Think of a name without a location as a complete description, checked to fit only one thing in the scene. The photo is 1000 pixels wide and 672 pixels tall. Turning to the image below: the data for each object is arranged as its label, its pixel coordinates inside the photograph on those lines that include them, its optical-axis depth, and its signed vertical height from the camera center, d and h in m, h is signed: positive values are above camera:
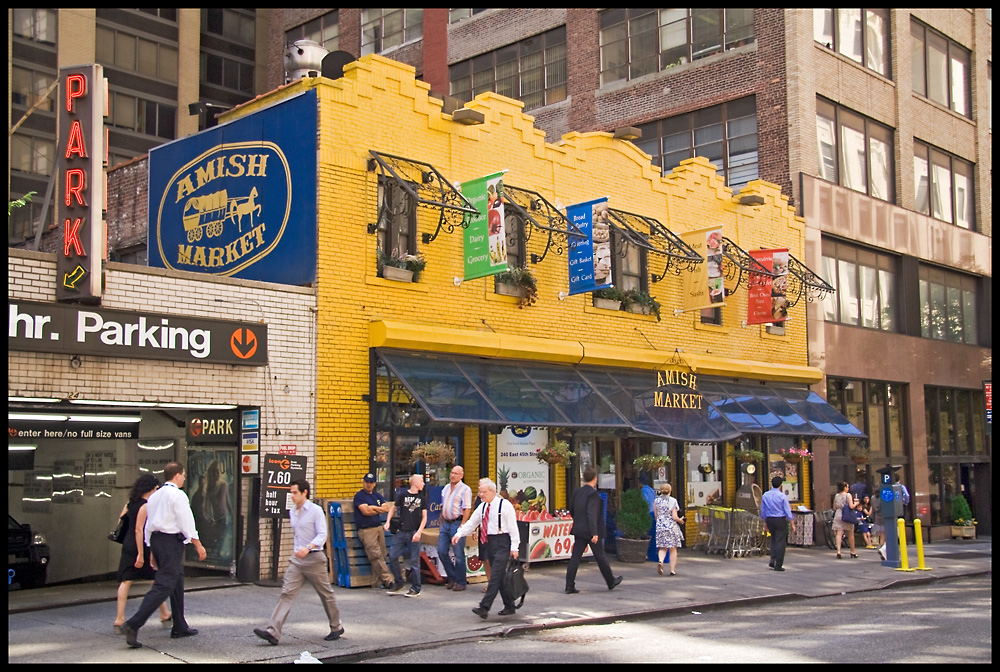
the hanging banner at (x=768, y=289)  23.39 +3.42
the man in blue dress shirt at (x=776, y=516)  18.23 -1.34
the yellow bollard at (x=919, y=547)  19.58 -2.04
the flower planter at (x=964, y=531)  28.81 -2.55
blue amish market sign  16.20 +4.10
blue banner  18.80 +3.49
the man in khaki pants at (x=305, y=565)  10.34 -1.24
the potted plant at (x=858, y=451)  26.14 -0.30
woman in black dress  10.82 -1.10
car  14.10 -1.55
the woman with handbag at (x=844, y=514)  21.83 -1.56
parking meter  19.77 -1.41
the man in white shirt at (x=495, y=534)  12.32 -1.11
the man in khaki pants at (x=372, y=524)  14.27 -1.12
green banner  16.94 +3.47
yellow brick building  16.06 +2.49
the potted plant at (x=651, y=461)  19.59 -0.38
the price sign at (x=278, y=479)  14.05 -0.48
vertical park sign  12.66 +3.12
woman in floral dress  17.19 -1.41
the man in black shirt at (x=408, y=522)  14.11 -1.08
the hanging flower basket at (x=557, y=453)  18.19 -0.20
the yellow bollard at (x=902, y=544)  19.28 -1.94
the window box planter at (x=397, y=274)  16.81 +2.74
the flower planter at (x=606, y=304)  20.53 +2.73
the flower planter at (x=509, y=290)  18.67 +2.73
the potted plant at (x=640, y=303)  21.25 +2.84
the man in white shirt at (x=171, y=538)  10.38 -0.96
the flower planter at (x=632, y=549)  18.73 -1.94
